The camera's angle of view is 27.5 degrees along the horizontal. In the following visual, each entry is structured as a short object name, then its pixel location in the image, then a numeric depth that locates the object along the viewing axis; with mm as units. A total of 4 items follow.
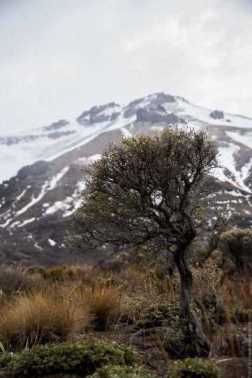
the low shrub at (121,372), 5051
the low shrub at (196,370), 5202
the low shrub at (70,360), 6074
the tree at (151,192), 7371
